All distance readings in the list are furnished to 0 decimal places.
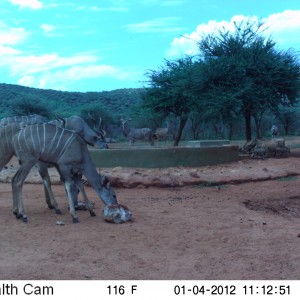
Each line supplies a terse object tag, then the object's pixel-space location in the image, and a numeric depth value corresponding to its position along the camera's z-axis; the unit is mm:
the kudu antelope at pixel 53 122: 9039
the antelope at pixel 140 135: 28656
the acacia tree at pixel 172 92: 23625
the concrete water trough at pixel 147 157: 14164
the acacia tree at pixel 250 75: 20438
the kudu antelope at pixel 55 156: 8508
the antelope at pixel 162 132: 33347
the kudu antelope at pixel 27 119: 10403
